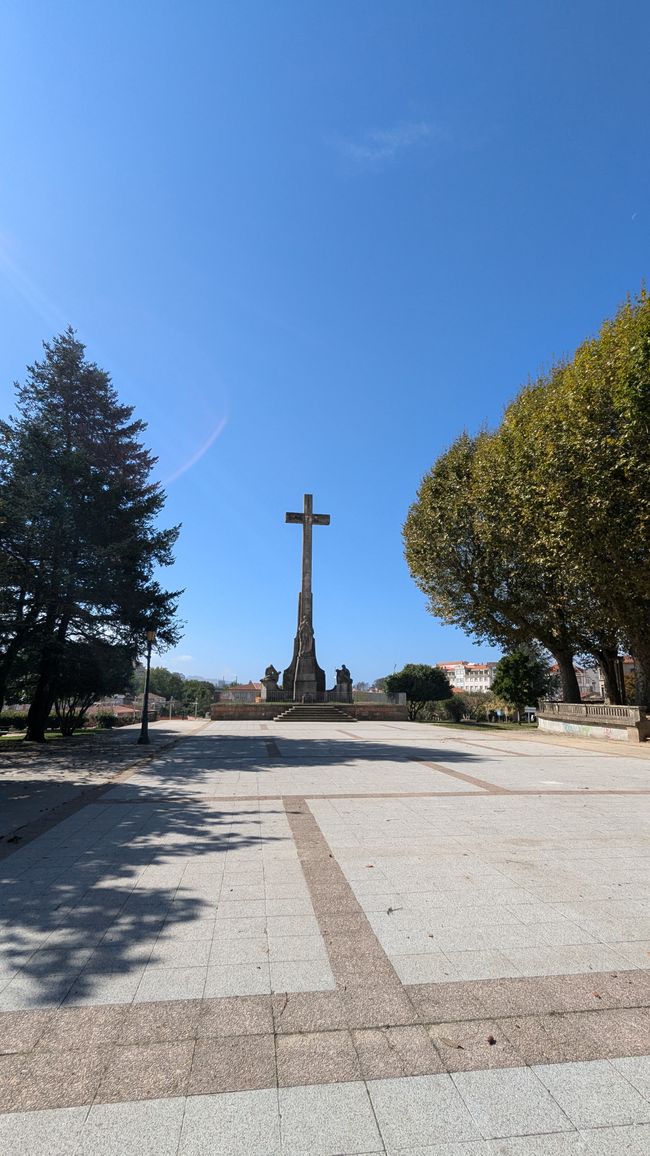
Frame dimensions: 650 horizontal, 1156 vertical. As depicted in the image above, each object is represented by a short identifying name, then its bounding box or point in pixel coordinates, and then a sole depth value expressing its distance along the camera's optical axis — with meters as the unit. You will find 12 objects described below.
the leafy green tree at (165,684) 94.00
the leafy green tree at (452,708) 50.69
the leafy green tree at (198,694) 90.38
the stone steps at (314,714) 33.28
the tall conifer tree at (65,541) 15.60
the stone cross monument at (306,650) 38.53
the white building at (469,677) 158.88
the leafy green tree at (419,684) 52.16
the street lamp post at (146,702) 17.73
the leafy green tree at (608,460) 16.75
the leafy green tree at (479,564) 25.98
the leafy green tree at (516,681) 41.69
